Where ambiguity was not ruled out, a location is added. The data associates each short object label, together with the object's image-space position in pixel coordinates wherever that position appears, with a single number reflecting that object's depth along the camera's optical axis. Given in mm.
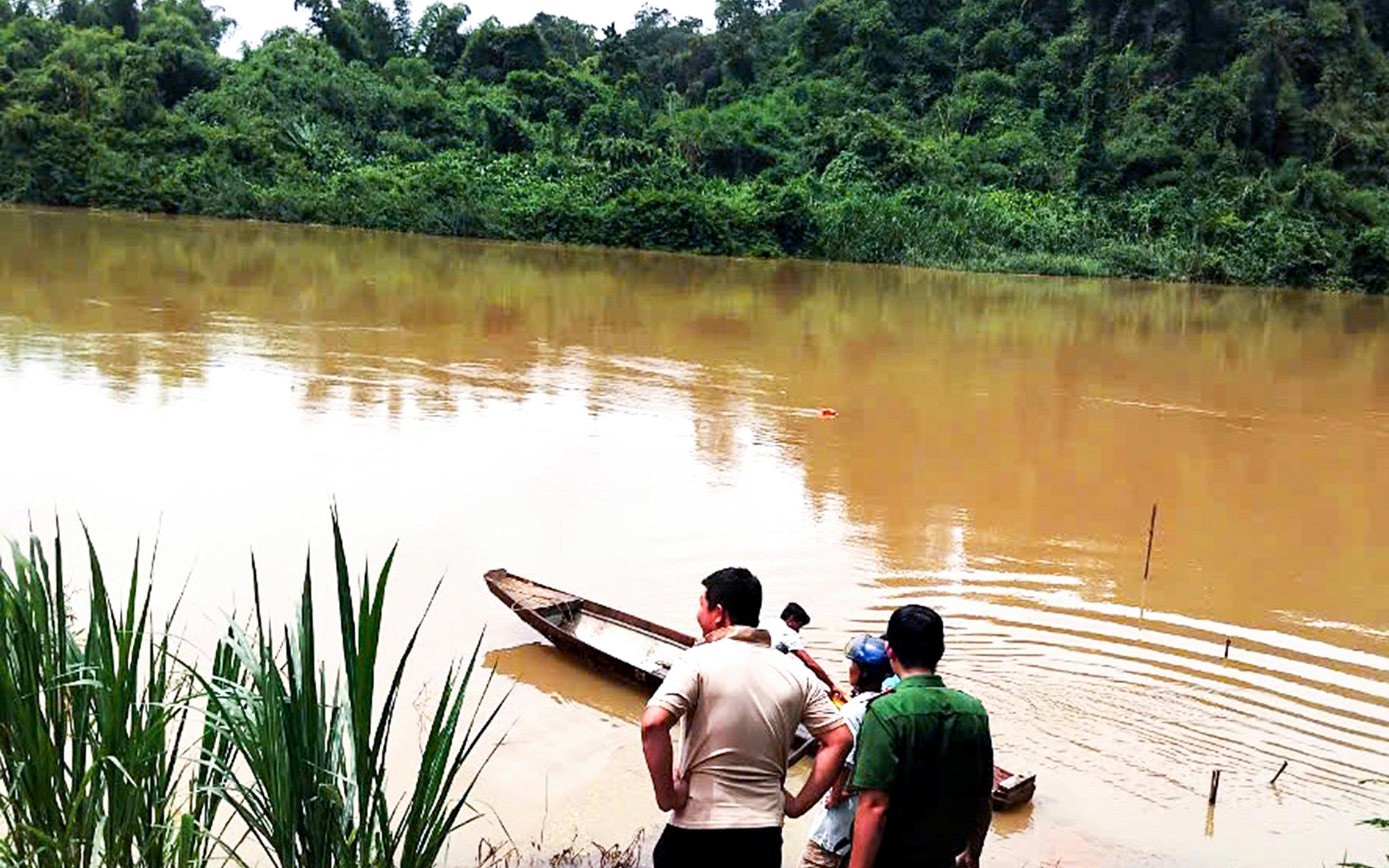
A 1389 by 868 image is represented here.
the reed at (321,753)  2383
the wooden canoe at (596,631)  5762
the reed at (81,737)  2520
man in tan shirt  2604
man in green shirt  2529
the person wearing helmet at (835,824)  3029
